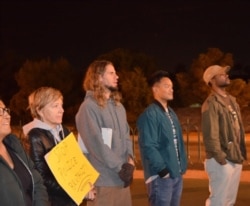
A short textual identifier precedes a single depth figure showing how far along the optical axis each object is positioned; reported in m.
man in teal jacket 6.72
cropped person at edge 4.16
